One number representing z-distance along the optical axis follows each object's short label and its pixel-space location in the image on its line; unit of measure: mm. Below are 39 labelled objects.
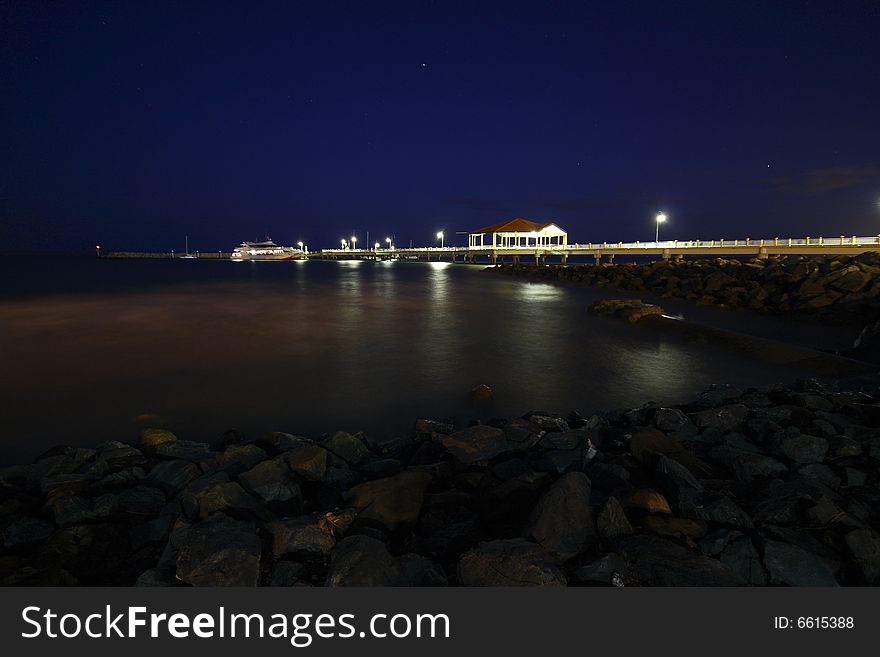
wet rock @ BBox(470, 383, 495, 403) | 8289
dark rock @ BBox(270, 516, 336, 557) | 3051
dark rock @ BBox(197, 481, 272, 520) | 3643
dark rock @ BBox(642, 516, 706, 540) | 3131
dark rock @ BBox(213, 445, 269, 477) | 4659
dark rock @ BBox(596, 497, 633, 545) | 3045
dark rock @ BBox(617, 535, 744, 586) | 2725
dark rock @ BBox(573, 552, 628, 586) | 2734
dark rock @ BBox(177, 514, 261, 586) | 2809
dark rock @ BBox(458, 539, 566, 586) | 2639
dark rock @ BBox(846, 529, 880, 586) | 2916
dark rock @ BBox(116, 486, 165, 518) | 4004
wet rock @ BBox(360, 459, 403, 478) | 4766
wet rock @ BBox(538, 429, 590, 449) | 4828
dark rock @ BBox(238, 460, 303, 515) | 4102
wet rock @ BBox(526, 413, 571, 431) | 5727
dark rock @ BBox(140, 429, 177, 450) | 5756
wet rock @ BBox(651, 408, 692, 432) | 5488
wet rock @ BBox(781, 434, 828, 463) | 4387
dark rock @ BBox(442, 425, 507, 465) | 4758
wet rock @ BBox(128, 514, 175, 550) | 3621
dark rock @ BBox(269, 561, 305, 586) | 2852
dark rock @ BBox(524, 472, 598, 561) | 2967
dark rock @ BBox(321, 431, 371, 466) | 5098
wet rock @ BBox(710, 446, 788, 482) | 4160
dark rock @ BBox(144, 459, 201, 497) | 4496
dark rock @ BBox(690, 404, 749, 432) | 5430
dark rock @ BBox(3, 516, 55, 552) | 3619
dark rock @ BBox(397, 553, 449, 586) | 2773
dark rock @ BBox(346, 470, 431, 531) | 3535
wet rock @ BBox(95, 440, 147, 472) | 5117
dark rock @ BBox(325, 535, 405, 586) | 2699
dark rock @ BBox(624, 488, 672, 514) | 3326
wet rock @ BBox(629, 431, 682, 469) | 4434
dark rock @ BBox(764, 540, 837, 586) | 2850
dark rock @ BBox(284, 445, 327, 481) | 4472
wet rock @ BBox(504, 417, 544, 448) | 5145
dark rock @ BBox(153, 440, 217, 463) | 5367
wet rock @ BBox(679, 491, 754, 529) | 3232
